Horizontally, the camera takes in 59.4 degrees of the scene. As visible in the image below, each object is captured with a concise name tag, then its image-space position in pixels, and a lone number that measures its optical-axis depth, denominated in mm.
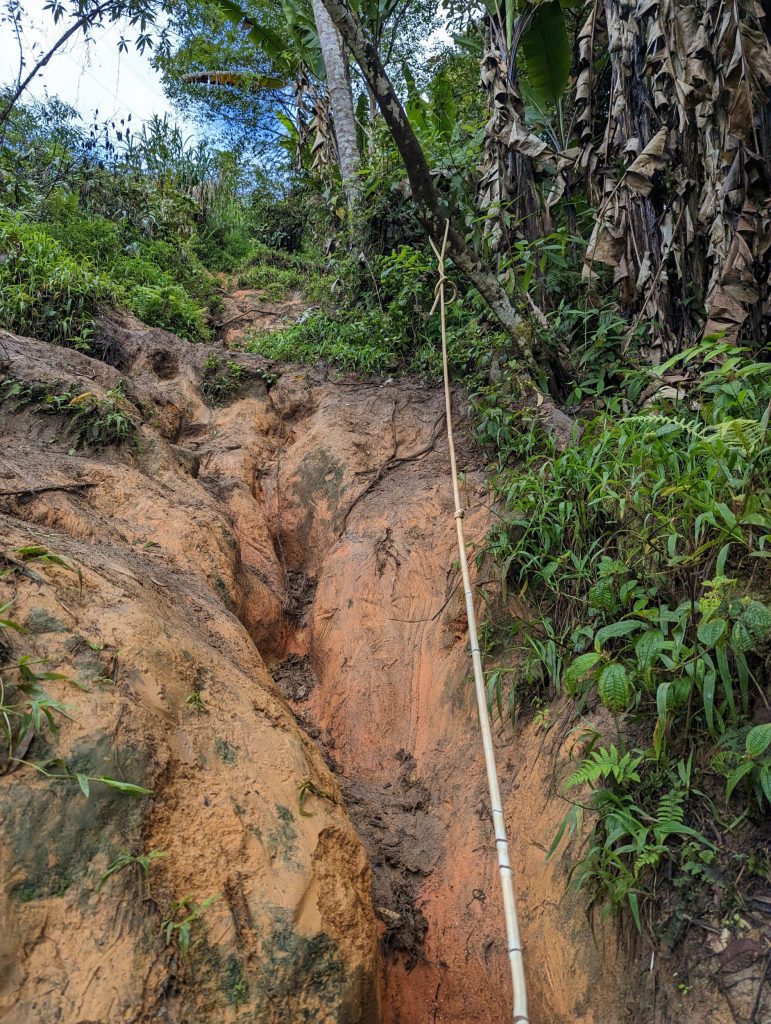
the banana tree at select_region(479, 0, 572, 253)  5246
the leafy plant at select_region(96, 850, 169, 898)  2109
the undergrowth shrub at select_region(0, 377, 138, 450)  4727
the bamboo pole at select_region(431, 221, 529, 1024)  1378
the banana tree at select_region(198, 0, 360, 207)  8359
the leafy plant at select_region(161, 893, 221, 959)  2102
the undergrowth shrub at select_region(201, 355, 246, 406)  6426
